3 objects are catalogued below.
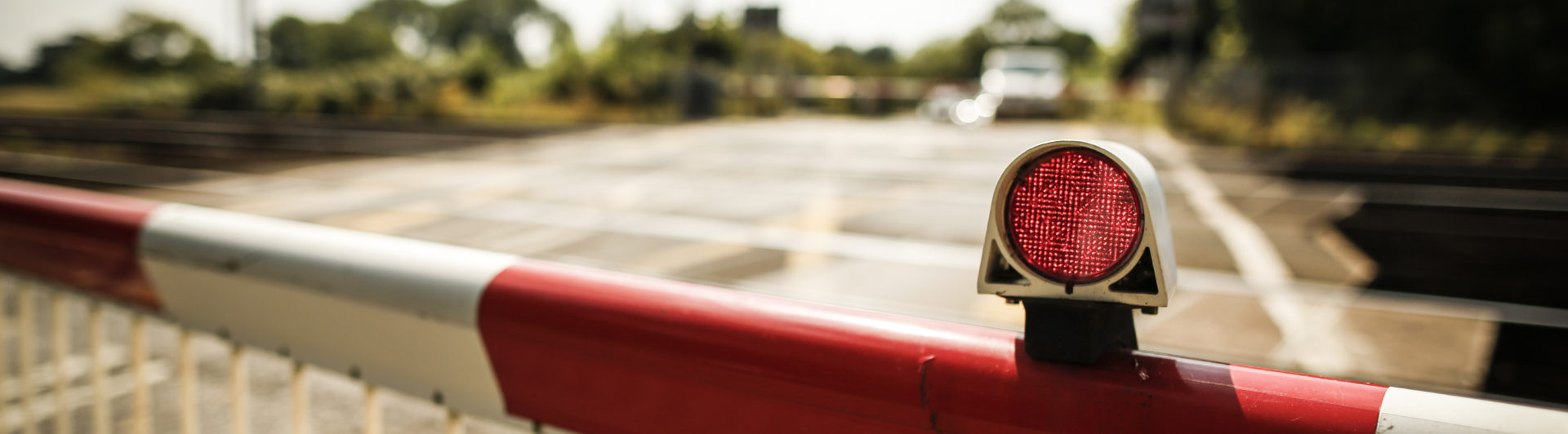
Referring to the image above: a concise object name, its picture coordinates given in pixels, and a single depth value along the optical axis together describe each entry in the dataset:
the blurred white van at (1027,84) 25.23
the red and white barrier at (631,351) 0.83
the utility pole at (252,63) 25.52
